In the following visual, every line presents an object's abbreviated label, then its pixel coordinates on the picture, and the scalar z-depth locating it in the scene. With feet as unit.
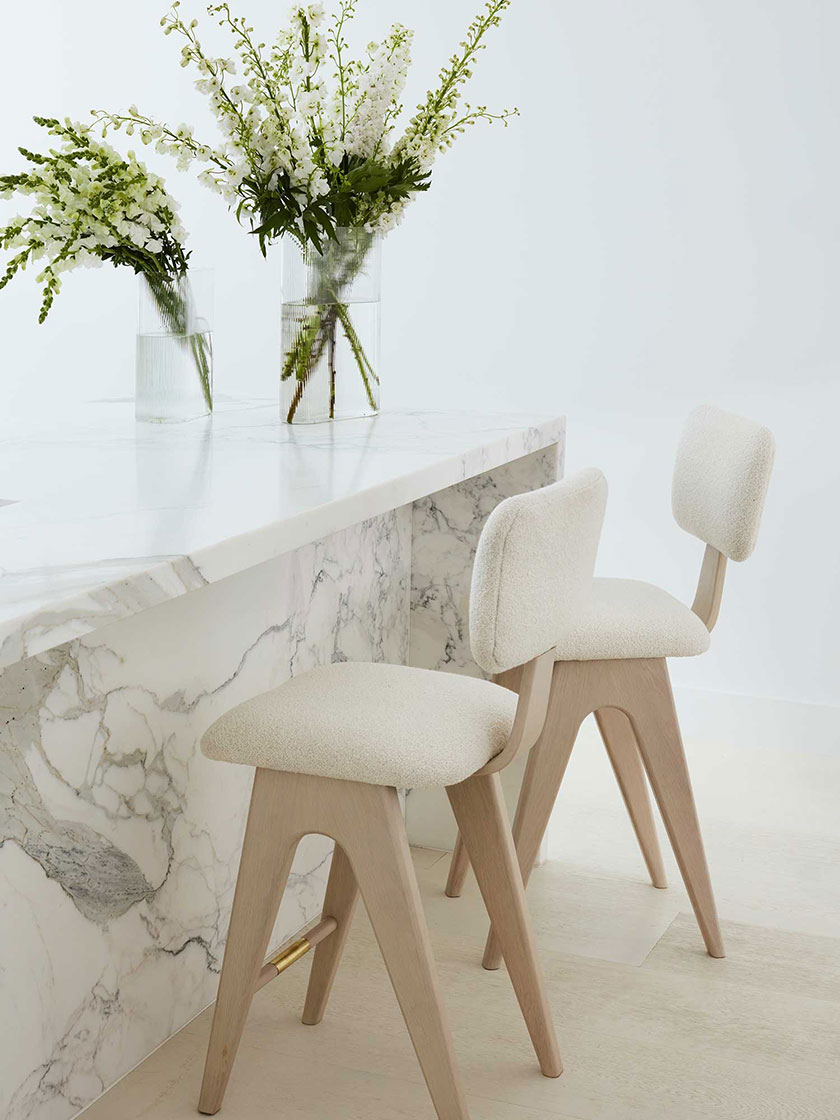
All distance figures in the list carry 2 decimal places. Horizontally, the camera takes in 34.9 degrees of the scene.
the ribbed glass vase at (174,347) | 6.97
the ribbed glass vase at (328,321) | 7.11
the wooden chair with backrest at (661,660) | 6.86
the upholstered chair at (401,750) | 5.03
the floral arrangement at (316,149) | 6.73
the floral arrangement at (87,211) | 6.48
